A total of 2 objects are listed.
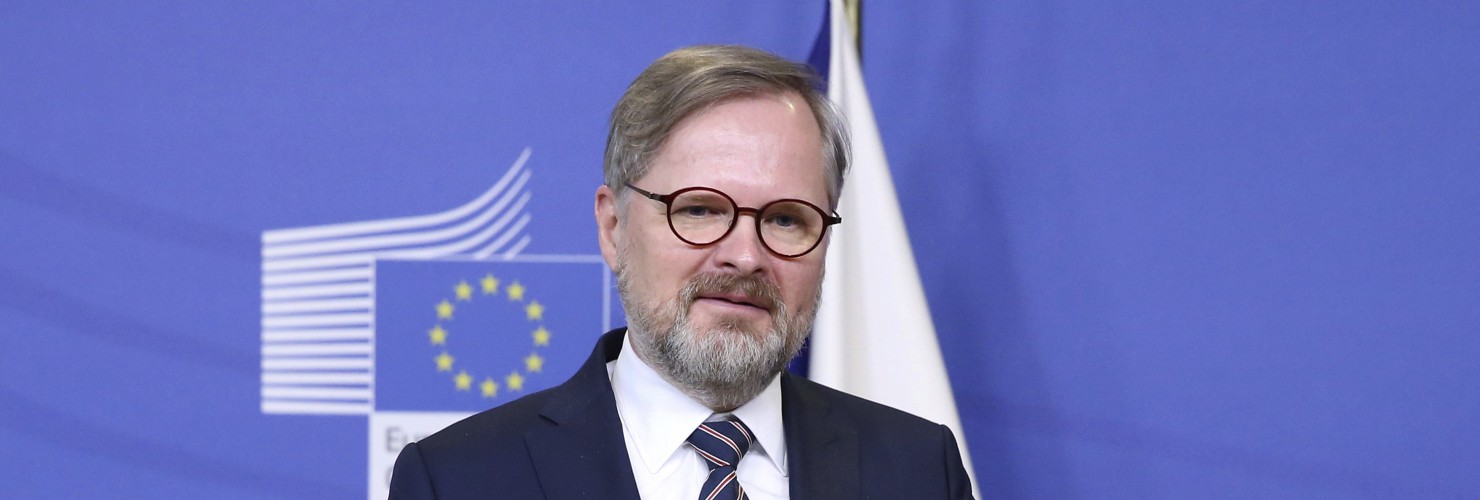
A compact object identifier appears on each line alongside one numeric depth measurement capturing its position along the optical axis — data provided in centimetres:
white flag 379
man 325
